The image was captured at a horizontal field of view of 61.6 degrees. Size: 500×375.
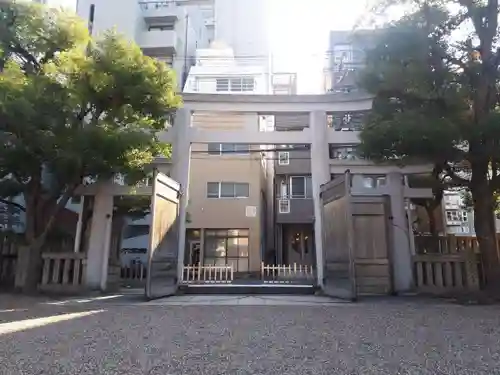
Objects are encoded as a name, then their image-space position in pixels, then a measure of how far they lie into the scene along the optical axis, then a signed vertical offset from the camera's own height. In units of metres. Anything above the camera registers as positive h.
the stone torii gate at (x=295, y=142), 7.03 +2.21
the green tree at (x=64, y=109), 5.85 +2.31
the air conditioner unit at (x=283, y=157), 15.42 +4.03
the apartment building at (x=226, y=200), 14.41 +2.35
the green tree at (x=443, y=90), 5.52 +2.48
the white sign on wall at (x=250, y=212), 14.41 +1.94
